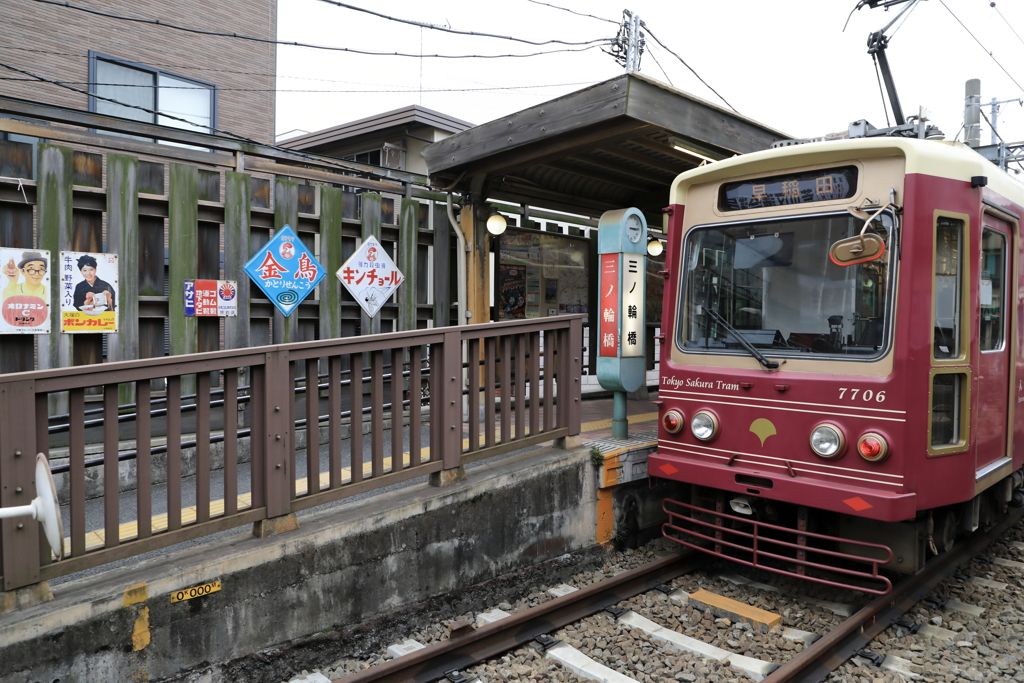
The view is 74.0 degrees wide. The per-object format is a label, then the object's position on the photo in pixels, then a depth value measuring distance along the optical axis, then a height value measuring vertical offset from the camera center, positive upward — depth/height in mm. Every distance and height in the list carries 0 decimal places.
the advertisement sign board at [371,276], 6742 +438
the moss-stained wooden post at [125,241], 5457 +616
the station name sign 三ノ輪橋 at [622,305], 6066 +158
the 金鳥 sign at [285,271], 6234 +446
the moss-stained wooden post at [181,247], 5742 +599
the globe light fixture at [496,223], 7645 +1103
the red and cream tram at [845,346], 4305 -146
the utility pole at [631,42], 11766 +4944
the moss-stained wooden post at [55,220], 5188 +737
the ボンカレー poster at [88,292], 5305 +194
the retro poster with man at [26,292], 5059 +177
